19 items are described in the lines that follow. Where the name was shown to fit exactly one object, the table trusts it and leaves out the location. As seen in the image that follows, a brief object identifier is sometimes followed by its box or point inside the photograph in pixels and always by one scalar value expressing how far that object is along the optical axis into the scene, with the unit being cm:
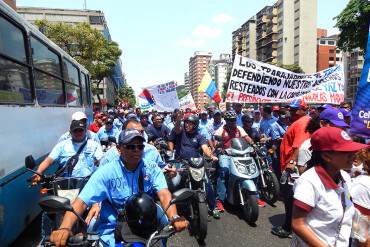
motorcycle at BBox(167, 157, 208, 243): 520
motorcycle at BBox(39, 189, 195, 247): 234
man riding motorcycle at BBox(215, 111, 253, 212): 673
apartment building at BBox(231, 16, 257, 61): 11006
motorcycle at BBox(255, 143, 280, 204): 708
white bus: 455
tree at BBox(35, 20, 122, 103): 3212
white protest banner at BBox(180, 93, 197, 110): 1925
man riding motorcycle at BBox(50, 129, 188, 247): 284
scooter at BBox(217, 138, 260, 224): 597
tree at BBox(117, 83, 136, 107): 8672
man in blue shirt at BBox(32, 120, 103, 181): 505
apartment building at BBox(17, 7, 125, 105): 6349
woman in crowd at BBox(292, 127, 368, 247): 247
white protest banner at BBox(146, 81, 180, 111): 1569
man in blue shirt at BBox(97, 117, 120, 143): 941
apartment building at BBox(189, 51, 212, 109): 12631
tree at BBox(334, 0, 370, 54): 2790
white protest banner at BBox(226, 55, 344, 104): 1041
